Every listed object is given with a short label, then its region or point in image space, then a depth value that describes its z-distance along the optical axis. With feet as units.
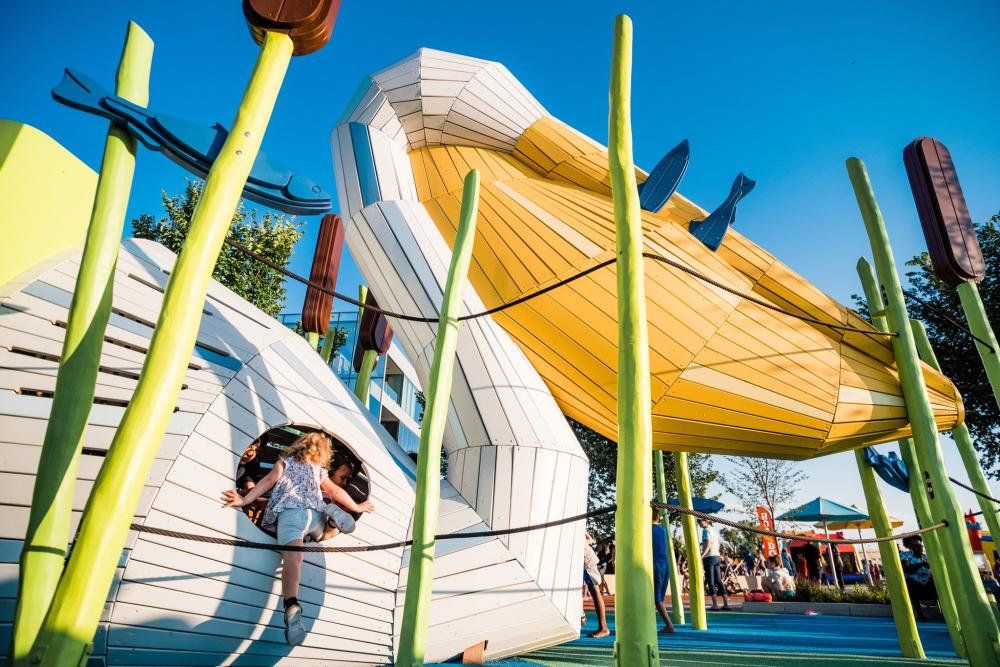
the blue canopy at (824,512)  50.96
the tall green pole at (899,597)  14.57
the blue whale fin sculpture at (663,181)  15.02
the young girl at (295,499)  9.93
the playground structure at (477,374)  9.32
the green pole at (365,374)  21.51
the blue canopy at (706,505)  31.29
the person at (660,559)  21.19
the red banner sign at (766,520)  69.97
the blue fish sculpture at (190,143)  6.75
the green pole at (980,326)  12.51
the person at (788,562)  57.88
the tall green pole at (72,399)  5.19
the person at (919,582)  27.86
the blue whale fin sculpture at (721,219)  15.57
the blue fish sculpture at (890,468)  16.52
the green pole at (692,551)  21.48
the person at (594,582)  19.24
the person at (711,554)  32.58
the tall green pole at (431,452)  7.82
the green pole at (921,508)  13.24
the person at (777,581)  45.27
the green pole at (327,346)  25.61
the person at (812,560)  59.48
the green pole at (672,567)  23.72
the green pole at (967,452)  16.12
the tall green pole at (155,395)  4.49
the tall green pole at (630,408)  6.30
